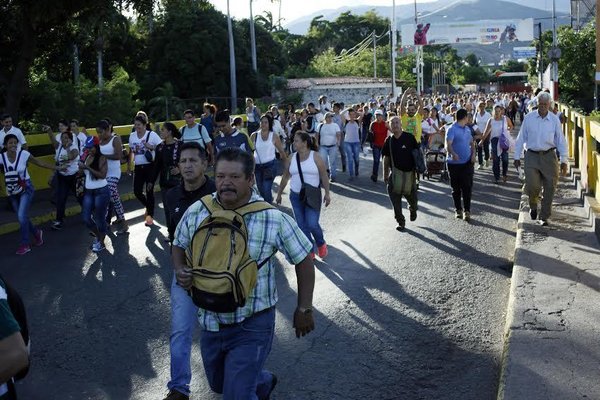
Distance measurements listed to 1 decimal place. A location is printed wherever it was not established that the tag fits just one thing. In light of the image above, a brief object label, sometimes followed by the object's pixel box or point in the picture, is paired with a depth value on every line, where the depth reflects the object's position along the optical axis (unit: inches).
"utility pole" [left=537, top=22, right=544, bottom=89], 1517.1
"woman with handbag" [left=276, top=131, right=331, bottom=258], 341.4
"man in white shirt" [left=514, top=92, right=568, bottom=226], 391.2
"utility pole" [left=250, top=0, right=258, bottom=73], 1718.8
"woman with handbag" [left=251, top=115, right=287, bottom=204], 442.0
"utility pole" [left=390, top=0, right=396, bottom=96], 1692.5
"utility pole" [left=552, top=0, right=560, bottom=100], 1077.8
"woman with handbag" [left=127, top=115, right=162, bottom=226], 439.5
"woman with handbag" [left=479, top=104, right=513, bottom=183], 606.5
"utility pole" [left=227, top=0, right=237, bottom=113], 1437.0
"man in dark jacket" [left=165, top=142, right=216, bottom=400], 192.5
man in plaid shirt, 146.3
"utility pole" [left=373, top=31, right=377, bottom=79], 2893.9
